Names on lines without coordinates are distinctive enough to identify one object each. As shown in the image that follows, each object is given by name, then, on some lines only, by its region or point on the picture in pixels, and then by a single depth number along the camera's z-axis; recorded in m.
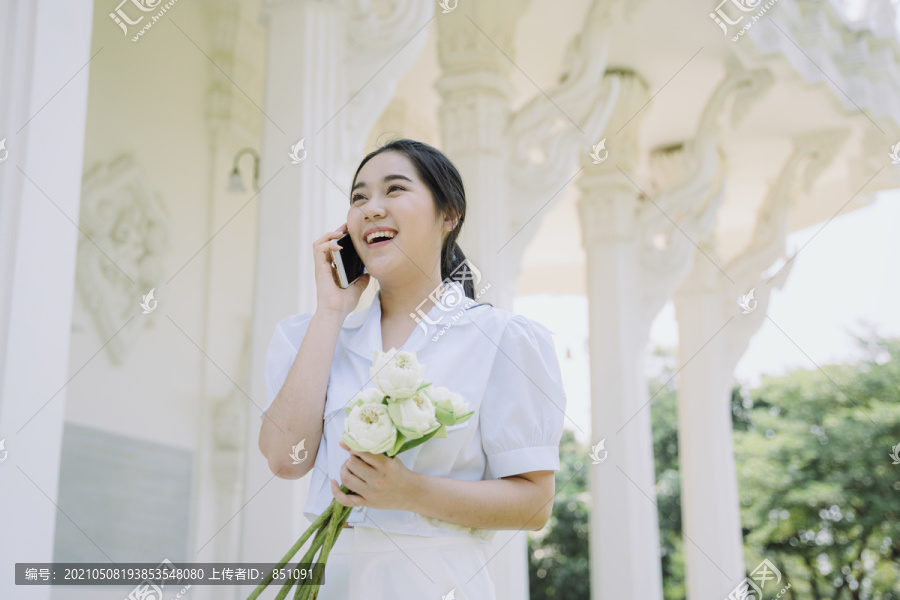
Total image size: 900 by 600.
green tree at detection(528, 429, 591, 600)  17.53
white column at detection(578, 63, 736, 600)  7.04
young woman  1.77
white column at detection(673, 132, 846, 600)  8.34
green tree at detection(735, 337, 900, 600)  14.66
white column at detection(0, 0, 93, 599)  2.07
